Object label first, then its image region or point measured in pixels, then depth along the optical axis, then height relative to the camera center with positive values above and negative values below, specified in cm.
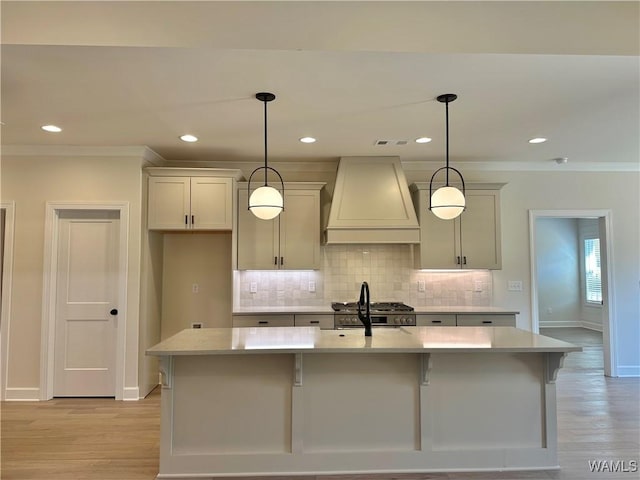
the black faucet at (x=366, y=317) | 282 -38
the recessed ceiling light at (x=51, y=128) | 360 +123
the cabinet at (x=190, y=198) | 441 +72
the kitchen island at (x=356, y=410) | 269 -100
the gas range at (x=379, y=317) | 436 -59
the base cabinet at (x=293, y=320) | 438 -62
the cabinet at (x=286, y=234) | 465 +34
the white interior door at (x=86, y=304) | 428 -43
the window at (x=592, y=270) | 842 -15
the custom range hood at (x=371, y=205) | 455 +67
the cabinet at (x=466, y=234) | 471 +34
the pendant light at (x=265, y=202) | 300 +46
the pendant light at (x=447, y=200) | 298 +47
